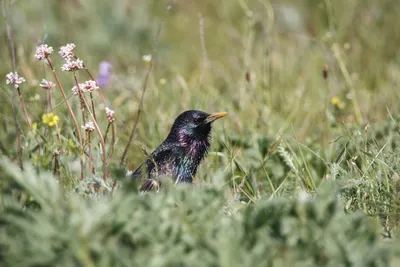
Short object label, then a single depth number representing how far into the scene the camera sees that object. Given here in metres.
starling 7.54
